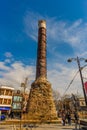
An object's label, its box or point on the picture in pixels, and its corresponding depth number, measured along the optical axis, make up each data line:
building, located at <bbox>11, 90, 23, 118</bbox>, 21.68
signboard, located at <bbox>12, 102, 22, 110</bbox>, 22.07
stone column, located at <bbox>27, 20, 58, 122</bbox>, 14.14
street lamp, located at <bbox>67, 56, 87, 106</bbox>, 7.48
